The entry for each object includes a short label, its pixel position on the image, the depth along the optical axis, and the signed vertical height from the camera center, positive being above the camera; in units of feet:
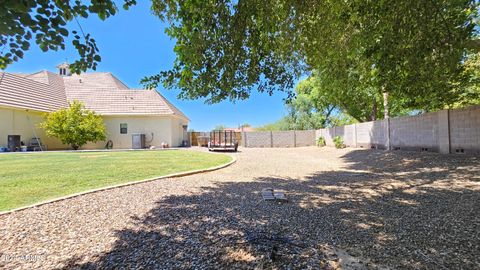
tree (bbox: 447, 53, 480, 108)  37.19 +7.96
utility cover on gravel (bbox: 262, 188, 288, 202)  15.97 -3.61
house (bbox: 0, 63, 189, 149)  61.09 +10.19
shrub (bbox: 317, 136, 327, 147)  78.95 -1.16
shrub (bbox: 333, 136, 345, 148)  64.59 -1.06
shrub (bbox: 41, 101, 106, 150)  63.41 +4.54
